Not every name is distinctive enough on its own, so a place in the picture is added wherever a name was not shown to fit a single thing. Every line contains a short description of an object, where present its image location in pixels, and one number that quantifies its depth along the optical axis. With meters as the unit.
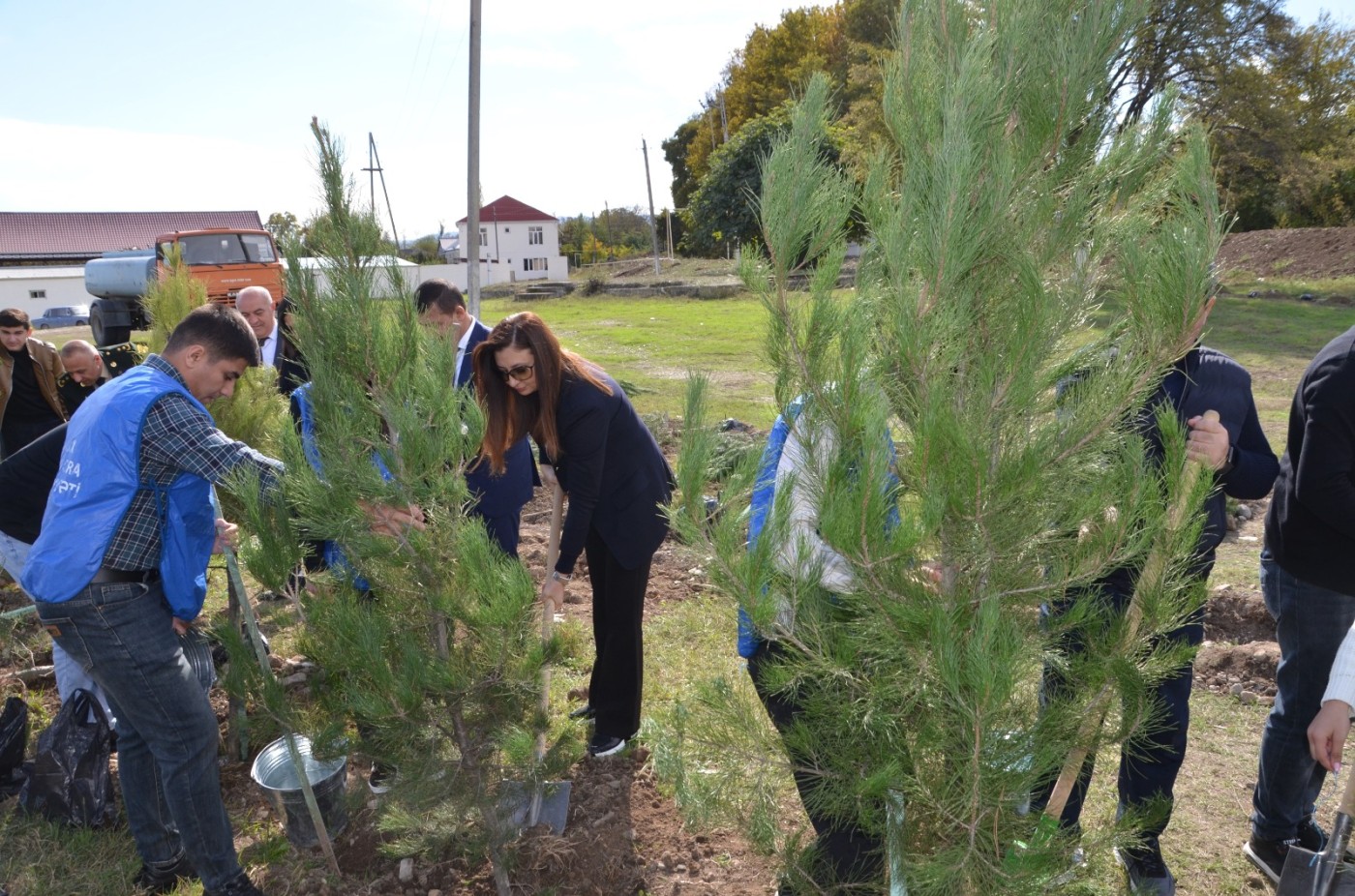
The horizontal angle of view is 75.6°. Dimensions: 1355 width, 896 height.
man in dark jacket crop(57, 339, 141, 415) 5.54
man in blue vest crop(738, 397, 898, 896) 1.65
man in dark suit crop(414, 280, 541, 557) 3.64
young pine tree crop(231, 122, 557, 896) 2.23
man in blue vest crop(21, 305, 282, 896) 2.43
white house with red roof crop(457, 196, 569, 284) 53.25
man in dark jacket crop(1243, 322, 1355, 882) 2.34
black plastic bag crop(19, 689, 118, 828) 3.17
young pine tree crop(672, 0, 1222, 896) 1.49
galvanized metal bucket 2.93
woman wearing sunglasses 2.94
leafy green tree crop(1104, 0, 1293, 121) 17.95
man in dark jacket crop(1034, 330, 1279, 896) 2.36
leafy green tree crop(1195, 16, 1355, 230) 17.88
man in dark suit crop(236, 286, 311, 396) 4.93
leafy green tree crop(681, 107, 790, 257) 26.85
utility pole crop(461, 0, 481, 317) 10.93
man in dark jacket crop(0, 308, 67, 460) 5.46
